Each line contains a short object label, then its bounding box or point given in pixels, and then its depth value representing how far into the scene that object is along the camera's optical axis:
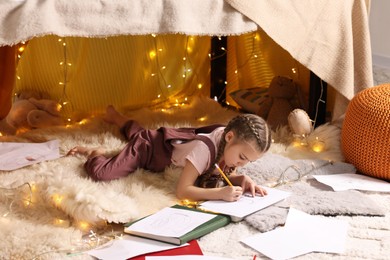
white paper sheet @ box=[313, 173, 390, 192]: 2.18
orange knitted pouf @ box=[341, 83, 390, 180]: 2.21
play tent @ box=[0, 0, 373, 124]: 2.04
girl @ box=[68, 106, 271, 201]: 1.98
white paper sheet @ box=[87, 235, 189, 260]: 1.71
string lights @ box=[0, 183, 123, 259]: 1.77
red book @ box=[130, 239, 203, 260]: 1.72
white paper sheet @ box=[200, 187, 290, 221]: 1.93
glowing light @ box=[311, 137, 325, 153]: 2.51
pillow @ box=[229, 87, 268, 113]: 2.84
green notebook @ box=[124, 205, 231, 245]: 1.77
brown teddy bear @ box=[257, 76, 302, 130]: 2.72
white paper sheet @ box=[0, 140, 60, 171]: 2.23
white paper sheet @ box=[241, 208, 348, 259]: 1.76
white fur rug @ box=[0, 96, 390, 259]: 1.75
